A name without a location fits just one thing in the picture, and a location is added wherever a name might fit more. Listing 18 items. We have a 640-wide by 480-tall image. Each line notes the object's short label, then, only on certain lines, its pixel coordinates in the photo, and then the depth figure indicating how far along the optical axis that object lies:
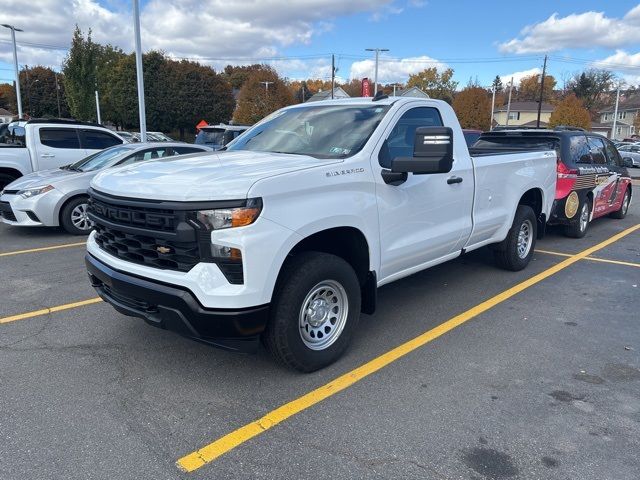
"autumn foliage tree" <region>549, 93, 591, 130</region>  45.47
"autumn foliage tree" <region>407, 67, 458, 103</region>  88.22
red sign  23.21
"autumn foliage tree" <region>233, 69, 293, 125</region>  43.75
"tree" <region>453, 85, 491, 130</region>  47.25
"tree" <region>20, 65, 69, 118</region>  80.62
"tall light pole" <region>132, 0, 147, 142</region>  14.73
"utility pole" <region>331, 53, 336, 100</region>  50.59
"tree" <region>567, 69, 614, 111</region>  95.81
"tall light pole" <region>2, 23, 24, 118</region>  27.52
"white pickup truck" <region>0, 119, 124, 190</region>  10.11
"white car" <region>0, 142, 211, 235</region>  8.16
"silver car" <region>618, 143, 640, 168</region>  33.09
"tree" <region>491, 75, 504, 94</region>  112.33
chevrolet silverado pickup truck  3.11
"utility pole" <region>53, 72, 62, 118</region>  76.39
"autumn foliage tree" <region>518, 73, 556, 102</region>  102.38
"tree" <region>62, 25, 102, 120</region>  24.23
